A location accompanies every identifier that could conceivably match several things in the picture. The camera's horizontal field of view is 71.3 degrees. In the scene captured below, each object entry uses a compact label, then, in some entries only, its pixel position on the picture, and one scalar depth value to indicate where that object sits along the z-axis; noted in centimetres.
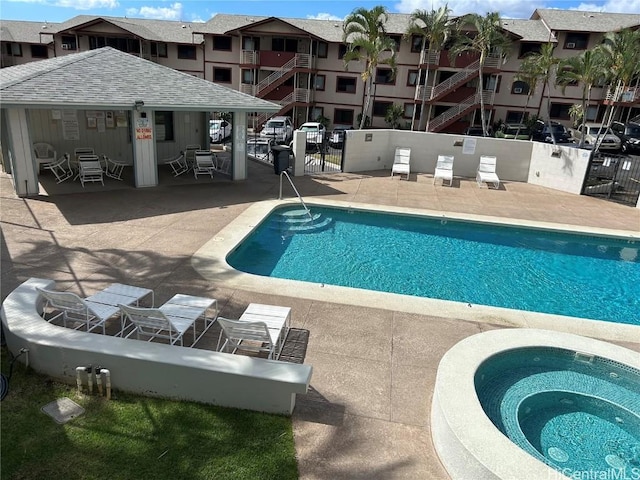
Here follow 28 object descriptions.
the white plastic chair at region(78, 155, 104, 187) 1441
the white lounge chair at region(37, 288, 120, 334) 618
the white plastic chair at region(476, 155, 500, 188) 1802
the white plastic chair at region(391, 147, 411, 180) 1905
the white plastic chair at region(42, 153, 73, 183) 1494
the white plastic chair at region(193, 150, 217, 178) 1677
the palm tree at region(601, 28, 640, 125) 1798
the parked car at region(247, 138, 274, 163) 2162
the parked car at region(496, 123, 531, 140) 3030
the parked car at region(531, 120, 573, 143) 2908
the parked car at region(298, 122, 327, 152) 2219
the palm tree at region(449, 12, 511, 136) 2469
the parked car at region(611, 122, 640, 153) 2752
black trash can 1777
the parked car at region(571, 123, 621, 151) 2722
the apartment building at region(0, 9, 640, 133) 3297
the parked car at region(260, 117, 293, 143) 2828
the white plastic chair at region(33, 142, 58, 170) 1529
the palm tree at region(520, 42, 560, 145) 2312
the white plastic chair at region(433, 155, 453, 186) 1816
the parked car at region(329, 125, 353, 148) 2469
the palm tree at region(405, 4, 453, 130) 2819
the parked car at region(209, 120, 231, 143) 2687
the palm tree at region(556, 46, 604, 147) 1838
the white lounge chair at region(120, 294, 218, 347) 595
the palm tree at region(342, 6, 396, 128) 2456
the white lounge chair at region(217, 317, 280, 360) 575
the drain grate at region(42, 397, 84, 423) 492
